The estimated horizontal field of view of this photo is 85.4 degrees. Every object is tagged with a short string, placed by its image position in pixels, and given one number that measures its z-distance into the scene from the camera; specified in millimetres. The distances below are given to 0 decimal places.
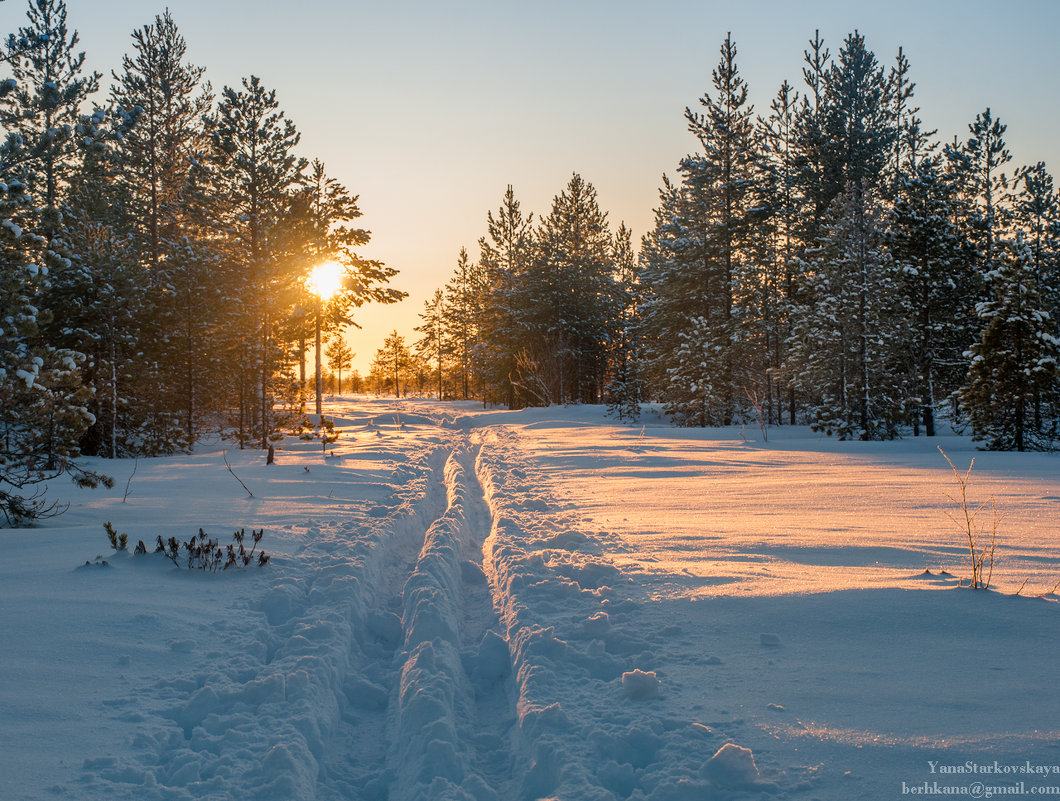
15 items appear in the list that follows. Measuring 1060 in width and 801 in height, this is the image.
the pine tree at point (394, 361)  77875
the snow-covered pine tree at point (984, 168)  28328
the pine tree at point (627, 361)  28530
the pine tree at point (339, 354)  81625
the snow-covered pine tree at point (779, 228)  25766
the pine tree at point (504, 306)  38375
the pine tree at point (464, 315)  53062
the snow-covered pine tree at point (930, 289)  20547
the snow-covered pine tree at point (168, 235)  16719
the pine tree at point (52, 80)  22000
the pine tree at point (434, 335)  68500
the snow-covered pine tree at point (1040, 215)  29266
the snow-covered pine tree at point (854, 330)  19297
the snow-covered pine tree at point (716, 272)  24656
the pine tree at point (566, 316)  36562
